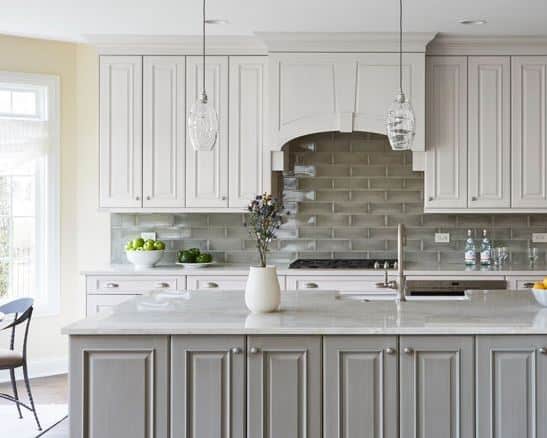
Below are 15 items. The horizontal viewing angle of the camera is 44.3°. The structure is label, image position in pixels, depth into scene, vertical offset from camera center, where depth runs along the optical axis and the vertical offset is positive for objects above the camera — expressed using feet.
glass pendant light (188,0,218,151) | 9.96 +1.43
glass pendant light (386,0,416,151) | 9.99 +1.44
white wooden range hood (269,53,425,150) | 16.43 +3.28
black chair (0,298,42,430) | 13.31 -2.70
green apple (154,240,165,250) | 16.92 -0.65
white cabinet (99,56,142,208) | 16.78 +2.23
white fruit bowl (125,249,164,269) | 16.76 -0.97
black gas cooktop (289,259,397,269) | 16.34 -1.12
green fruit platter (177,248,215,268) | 16.78 -1.00
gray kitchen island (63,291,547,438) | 8.73 -2.15
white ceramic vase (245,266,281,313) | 9.59 -1.03
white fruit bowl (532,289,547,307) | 10.00 -1.16
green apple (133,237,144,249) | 16.97 -0.60
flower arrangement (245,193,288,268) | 9.44 +0.01
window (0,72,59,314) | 17.72 +0.71
